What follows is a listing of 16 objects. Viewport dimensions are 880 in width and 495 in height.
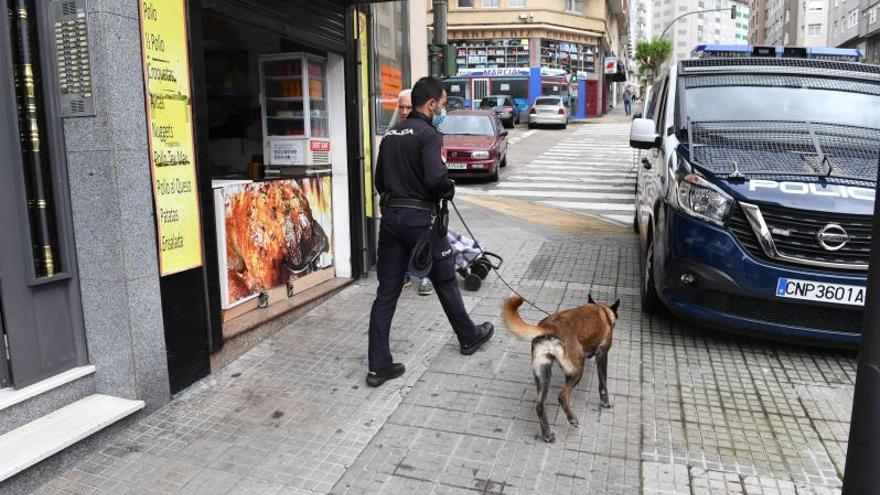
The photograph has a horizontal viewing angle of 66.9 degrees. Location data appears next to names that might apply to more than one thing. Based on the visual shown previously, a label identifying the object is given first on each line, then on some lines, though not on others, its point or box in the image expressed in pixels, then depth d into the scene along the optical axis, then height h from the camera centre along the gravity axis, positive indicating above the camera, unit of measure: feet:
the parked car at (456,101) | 112.70 +5.61
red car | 51.52 -0.84
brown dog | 11.40 -3.71
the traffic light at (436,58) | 28.25 +3.15
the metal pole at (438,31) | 28.43 +4.38
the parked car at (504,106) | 109.09 +4.35
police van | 14.37 -1.74
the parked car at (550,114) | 106.01 +2.62
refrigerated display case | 19.88 +0.84
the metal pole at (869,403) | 6.54 -2.76
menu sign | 12.34 +0.13
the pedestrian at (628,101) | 160.97 +6.77
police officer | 13.83 -1.29
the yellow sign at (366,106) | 21.53 +0.94
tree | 218.79 +24.85
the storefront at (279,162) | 16.76 -0.80
